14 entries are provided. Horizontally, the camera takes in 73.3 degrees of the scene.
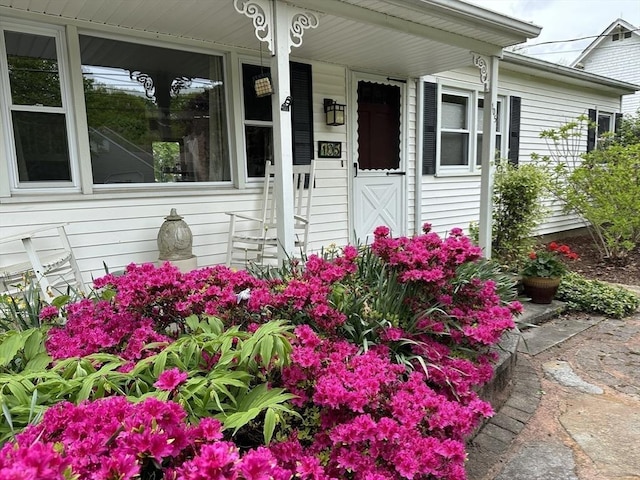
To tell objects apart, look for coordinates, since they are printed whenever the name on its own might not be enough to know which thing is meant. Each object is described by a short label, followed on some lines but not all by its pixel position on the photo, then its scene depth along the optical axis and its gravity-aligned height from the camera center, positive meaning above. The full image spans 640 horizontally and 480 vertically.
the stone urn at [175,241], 3.51 -0.53
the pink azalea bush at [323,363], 0.85 -0.58
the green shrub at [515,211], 4.77 -0.47
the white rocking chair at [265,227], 3.87 -0.51
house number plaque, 4.71 +0.26
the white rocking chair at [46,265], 2.74 -0.59
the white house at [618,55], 13.59 +3.75
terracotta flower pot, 3.93 -1.09
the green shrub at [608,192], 5.35 -0.32
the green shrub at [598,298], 3.95 -1.22
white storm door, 5.11 +0.13
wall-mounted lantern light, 4.64 +0.64
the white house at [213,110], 3.12 +0.59
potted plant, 3.94 -0.97
